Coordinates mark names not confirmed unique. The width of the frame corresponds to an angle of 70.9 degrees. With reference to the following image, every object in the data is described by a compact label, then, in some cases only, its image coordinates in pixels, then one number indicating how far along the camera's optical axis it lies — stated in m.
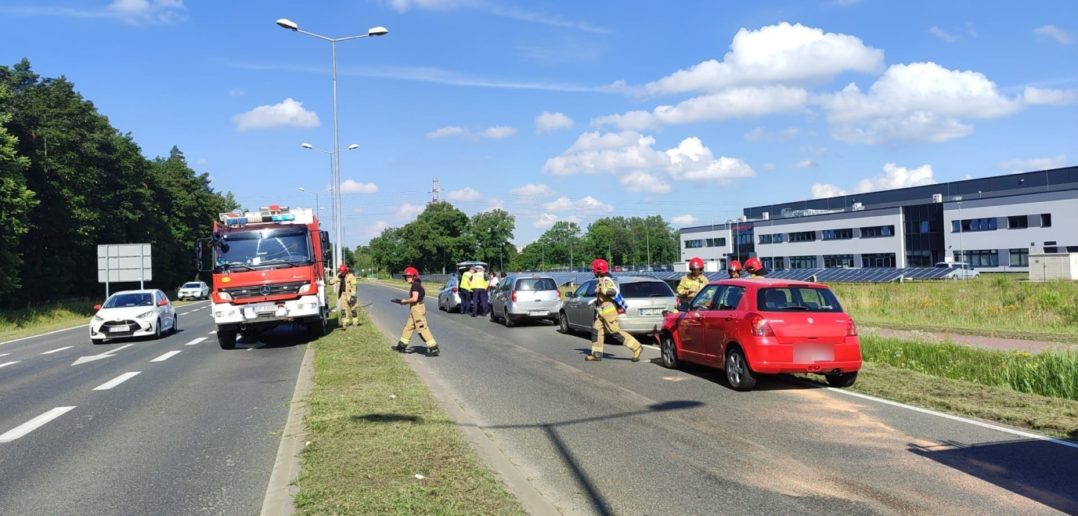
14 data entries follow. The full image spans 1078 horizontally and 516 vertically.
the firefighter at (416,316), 13.90
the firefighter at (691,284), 14.73
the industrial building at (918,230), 65.75
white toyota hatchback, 21.36
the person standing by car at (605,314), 12.97
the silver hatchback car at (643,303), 16.70
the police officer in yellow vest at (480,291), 28.30
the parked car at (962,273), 53.19
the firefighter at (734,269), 15.44
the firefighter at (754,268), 13.95
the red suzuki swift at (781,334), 9.72
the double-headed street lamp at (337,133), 26.67
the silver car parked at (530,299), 22.53
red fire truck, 16.69
